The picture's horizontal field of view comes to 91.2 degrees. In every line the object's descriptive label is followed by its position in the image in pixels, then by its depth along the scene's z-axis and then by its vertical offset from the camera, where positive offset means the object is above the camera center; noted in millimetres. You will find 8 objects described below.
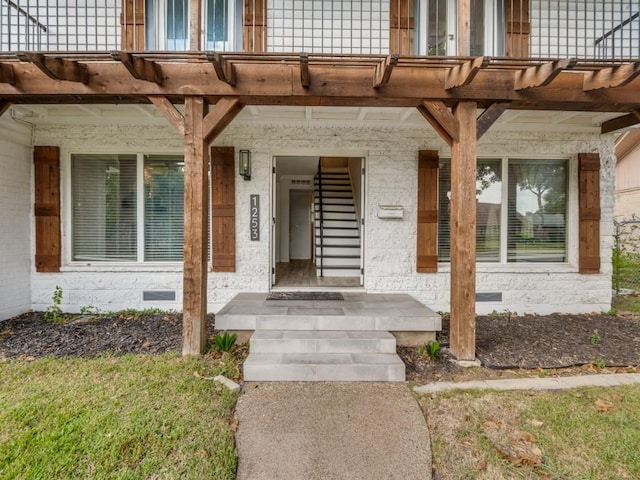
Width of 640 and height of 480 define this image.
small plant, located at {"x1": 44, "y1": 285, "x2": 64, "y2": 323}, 4367 -990
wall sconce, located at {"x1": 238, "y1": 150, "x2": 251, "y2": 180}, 4422 +1045
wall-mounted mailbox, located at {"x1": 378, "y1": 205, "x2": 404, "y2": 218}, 4559 +361
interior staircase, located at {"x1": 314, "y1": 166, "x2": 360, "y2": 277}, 5797 +216
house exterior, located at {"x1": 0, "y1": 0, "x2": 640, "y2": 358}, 4211 +931
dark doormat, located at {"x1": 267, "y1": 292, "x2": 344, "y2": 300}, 4262 -823
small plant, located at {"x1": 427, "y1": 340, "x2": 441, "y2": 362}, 3146 -1147
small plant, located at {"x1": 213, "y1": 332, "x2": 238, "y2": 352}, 3250 -1093
